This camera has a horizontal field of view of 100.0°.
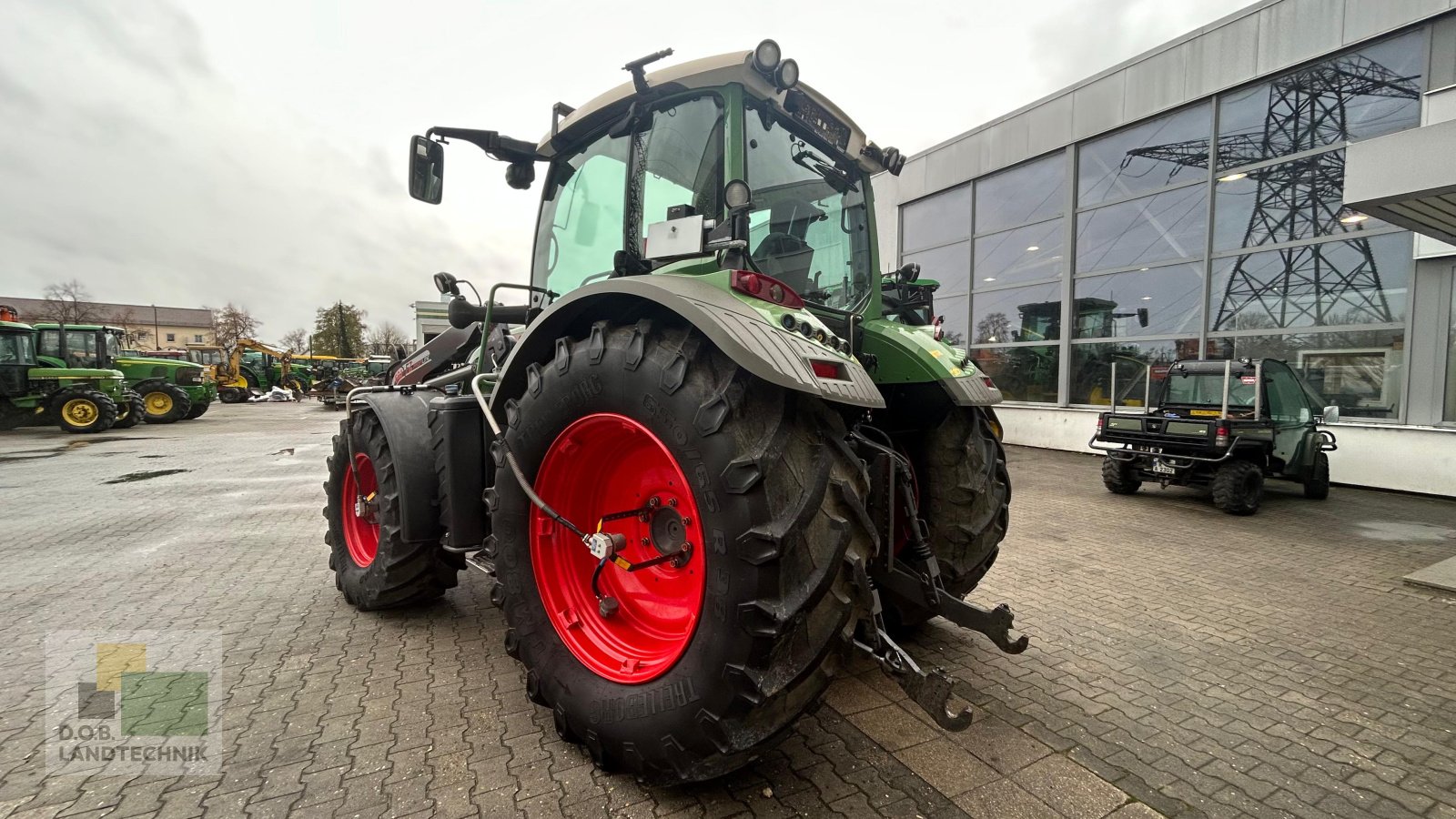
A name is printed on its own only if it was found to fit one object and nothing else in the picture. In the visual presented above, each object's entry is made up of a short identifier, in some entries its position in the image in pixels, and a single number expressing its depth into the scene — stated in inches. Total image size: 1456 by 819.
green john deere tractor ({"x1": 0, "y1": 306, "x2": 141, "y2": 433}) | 558.6
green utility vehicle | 276.5
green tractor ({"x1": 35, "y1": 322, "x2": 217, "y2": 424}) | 625.3
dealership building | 321.7
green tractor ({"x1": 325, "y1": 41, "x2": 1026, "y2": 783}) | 69.1
